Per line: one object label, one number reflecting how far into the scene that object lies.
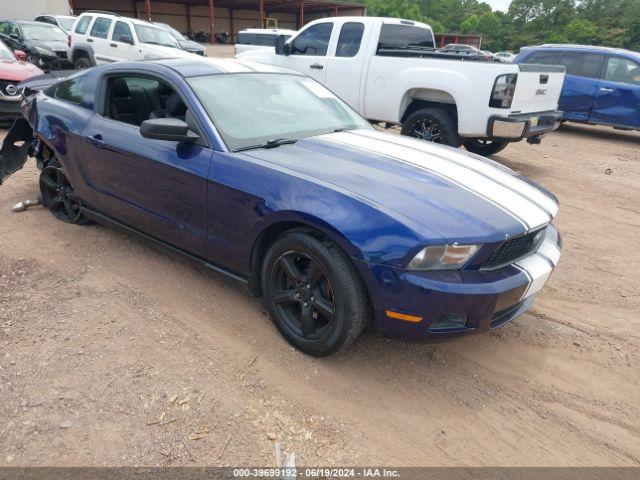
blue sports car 2.44
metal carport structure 36.78
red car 7.92
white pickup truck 6.21
